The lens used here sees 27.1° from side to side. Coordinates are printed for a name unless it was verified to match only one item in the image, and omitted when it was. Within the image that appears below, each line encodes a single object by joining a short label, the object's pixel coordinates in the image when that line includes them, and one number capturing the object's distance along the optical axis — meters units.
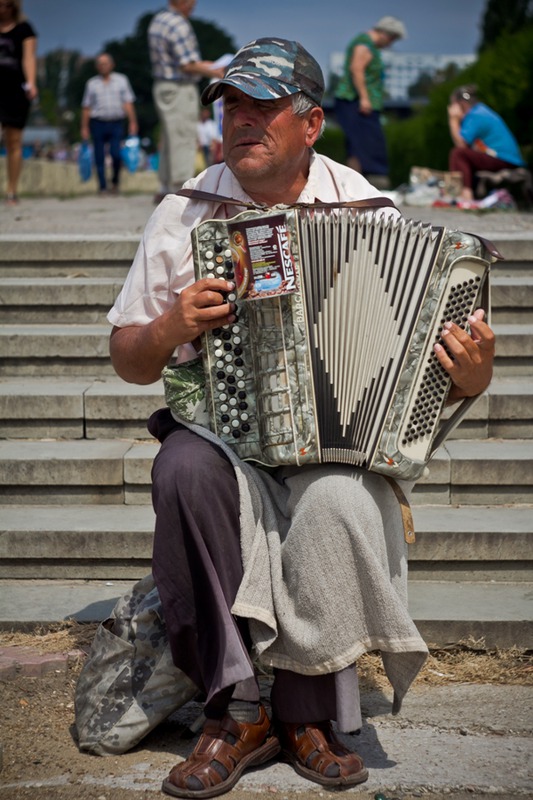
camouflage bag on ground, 3.12
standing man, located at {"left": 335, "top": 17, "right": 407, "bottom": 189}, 10.09
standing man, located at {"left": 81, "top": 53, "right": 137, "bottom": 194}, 14.45
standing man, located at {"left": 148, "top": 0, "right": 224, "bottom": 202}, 9.70
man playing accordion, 2.95
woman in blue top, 11.82
